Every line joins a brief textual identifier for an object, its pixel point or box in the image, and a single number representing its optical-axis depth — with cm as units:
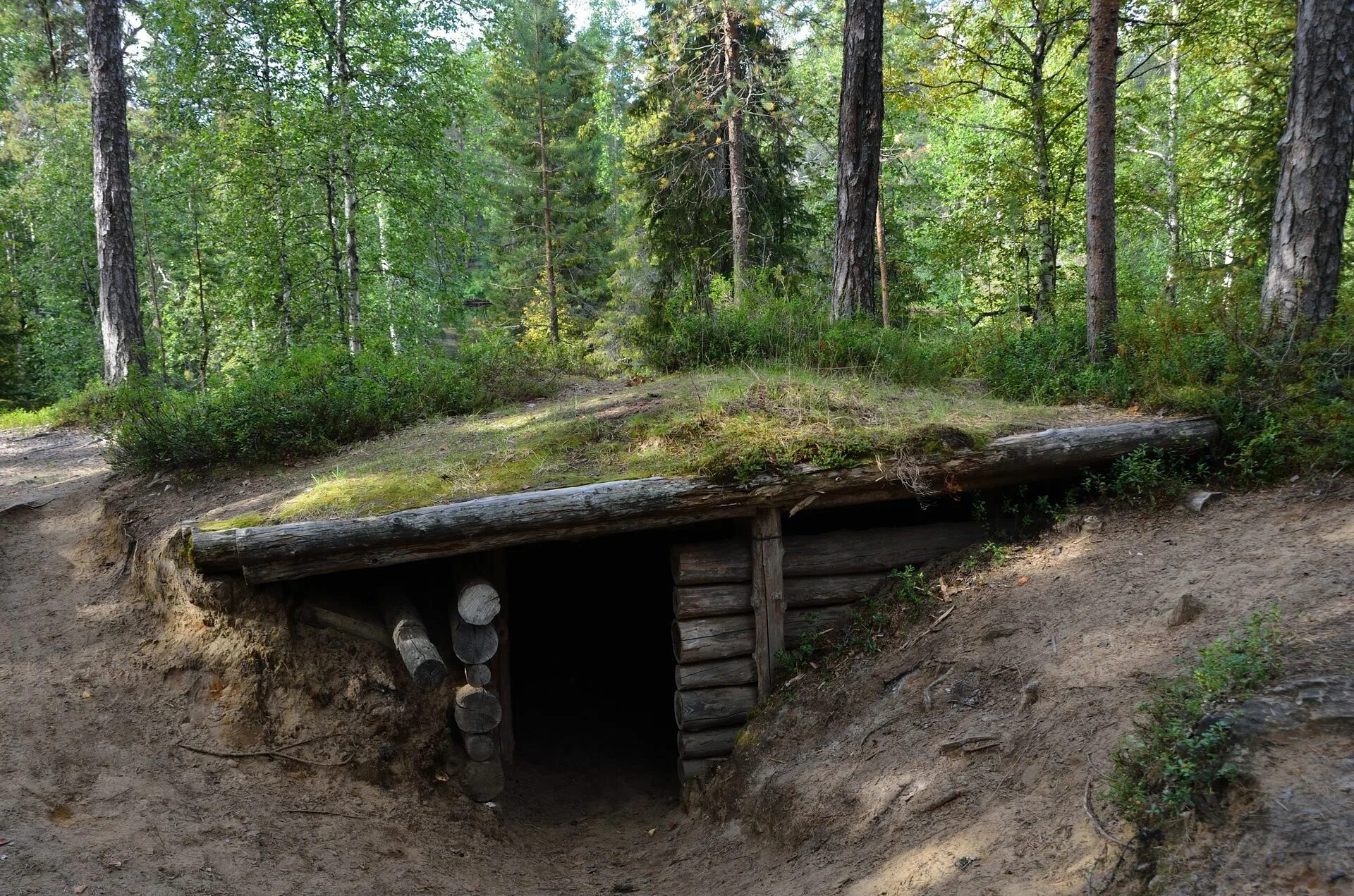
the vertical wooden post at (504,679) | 696
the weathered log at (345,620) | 581
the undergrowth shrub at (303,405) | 747
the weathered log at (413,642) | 532
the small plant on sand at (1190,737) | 319
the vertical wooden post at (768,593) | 628
